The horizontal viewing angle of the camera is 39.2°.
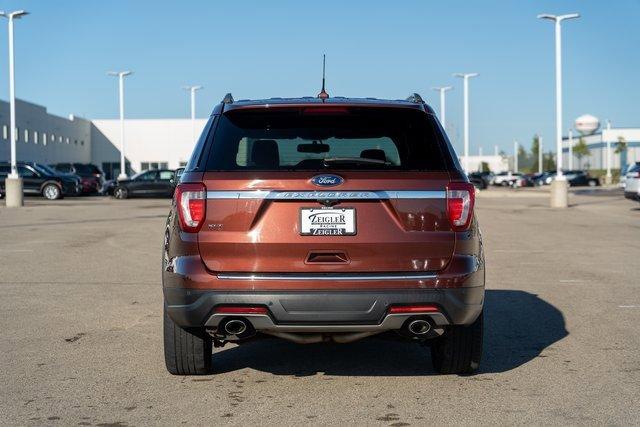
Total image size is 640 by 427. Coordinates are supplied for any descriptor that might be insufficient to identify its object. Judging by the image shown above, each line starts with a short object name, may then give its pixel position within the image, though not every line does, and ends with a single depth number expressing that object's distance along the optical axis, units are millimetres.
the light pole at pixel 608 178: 80062
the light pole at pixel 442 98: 69312
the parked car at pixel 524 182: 81250
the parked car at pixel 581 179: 77781
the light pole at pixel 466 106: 60906
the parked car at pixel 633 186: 29641
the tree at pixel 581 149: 108000
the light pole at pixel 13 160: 32781
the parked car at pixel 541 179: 83625
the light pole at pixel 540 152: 113062
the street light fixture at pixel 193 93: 73250
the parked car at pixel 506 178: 82875
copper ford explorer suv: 5062
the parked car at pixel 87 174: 48219
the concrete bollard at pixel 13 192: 32750
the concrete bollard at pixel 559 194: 32781
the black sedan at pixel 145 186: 43656
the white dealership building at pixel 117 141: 75250
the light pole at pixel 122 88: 60625
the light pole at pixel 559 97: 33031
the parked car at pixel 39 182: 40875
